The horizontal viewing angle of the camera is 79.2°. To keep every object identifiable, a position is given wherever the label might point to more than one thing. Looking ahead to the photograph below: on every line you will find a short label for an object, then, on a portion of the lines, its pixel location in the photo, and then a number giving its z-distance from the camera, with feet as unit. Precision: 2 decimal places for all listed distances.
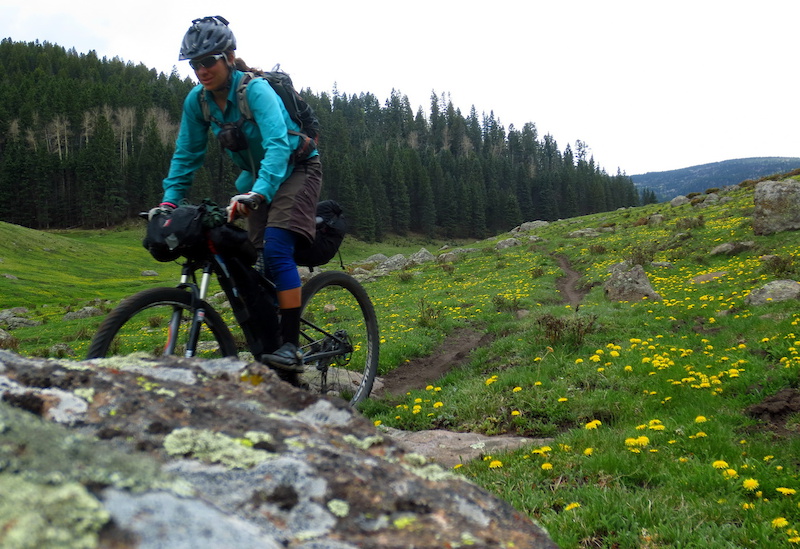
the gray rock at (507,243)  114.36
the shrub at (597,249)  76.22
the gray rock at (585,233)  110.63
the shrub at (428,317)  35.86
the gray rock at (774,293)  28.60
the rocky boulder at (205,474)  2.99
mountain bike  10.87
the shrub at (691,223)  75.57
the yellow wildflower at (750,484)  9.87
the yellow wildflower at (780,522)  8.39
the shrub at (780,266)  37.93
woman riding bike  11.64
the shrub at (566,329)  23.82
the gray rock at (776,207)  55.26
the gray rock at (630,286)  38.40
